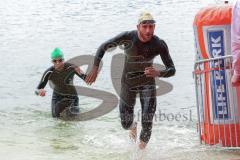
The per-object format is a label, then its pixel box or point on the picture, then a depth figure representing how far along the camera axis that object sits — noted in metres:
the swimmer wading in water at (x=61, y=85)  19.41
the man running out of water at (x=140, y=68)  13.63
